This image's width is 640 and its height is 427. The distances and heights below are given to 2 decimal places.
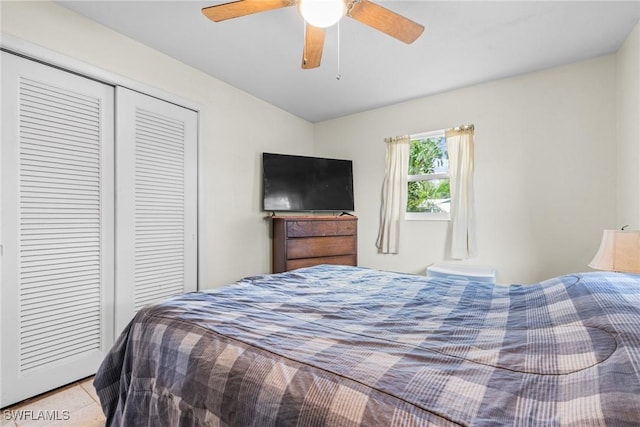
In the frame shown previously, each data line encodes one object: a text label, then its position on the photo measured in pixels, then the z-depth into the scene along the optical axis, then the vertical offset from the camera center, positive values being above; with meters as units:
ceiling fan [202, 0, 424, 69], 1.49 +1.03
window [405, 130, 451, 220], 3.47 +0.40
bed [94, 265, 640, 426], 0.64 -0.39
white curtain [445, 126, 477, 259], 3.15 +0.19
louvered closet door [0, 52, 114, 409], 1.84 -0.11
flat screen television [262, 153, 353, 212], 3.53 +0.35
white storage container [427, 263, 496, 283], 2.81 -0.56
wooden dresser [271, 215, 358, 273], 3.34 -0.32
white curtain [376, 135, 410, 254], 3.62 +0.26
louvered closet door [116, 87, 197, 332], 2.36 +0.08
